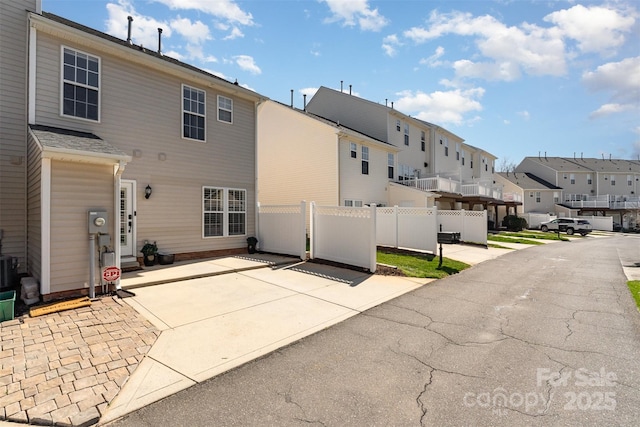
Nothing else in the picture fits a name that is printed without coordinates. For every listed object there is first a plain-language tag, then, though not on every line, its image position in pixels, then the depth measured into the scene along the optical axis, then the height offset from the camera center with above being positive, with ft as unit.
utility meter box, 20.90 -0.38
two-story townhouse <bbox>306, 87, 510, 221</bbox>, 72.69 +18.33
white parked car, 102.36 -3.87
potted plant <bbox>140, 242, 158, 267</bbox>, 30.40 -3.57
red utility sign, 21.18 -3.87
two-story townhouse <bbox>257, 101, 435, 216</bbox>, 56.85 +9.61
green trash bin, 17.08 -4.97
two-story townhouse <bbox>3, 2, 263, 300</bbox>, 20.81 +5.59
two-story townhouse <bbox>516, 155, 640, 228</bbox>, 142.51 +14.53
